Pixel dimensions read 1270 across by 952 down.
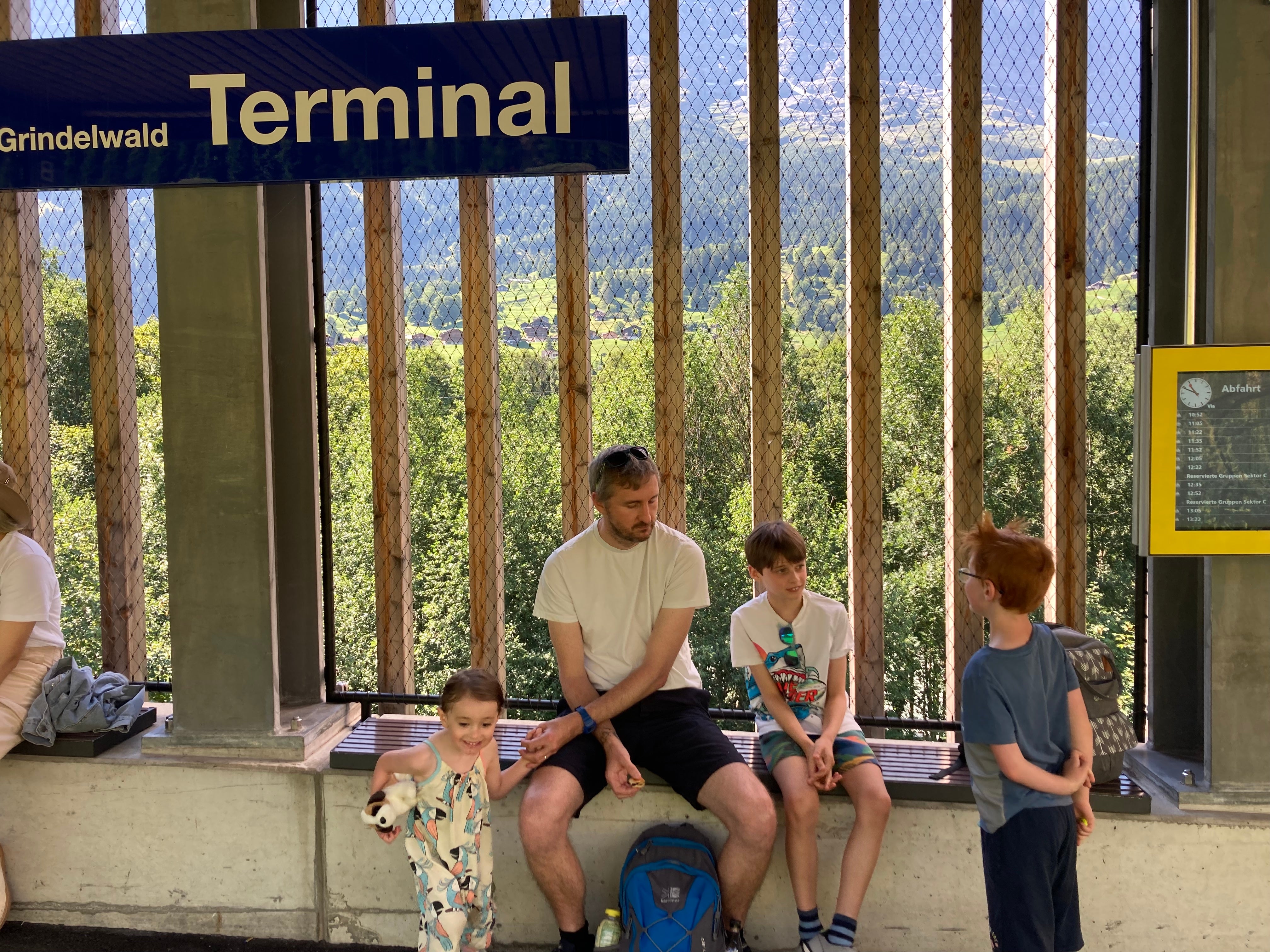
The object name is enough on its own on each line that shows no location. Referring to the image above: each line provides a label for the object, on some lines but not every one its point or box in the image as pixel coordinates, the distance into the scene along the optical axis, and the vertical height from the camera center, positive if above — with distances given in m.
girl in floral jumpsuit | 2.80 -1.03
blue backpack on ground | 2.86 -1.27
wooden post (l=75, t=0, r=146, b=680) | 4.31 +0.04
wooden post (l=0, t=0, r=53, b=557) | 4.30 +0.38
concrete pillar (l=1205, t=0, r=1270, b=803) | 3.09 +0.33
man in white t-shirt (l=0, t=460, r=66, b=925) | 3.47 -0.57
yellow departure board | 3.12 -0.09
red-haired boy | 2.47 -0.77
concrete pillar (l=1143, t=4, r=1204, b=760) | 3.48 +0.31
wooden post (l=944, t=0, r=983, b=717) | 3.77 +0.52
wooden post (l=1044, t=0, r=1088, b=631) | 3.76 +0.44
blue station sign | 3.01 +0.97
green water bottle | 3.00 -1.41
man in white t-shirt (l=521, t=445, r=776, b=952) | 2.99 -0.82
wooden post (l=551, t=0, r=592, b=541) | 3.94 +0.39
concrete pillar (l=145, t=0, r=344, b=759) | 3.51 -0.11
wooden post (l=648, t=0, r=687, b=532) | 3.83 +0.63
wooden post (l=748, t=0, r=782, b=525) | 3.81 +0.61
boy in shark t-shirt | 2.97 -0.83
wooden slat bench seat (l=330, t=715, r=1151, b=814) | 3.11 -1.06
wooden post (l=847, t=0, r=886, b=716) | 3.76 +0.26
